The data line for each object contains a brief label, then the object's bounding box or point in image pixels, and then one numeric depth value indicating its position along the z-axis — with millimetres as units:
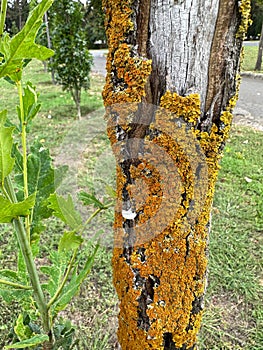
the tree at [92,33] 19384
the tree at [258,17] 20422
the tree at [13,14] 23731
